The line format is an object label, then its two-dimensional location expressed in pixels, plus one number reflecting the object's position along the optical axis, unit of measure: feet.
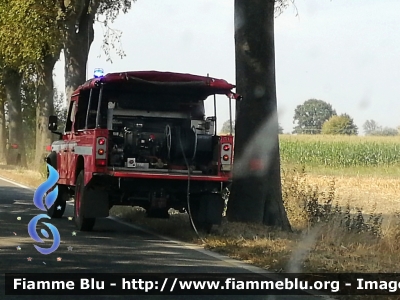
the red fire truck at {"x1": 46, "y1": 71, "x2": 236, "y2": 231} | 48.42
